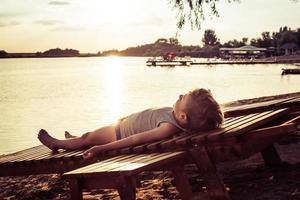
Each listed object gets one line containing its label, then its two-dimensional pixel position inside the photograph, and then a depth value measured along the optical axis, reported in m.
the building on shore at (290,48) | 143.12
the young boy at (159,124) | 4.45
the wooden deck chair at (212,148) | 4.14
